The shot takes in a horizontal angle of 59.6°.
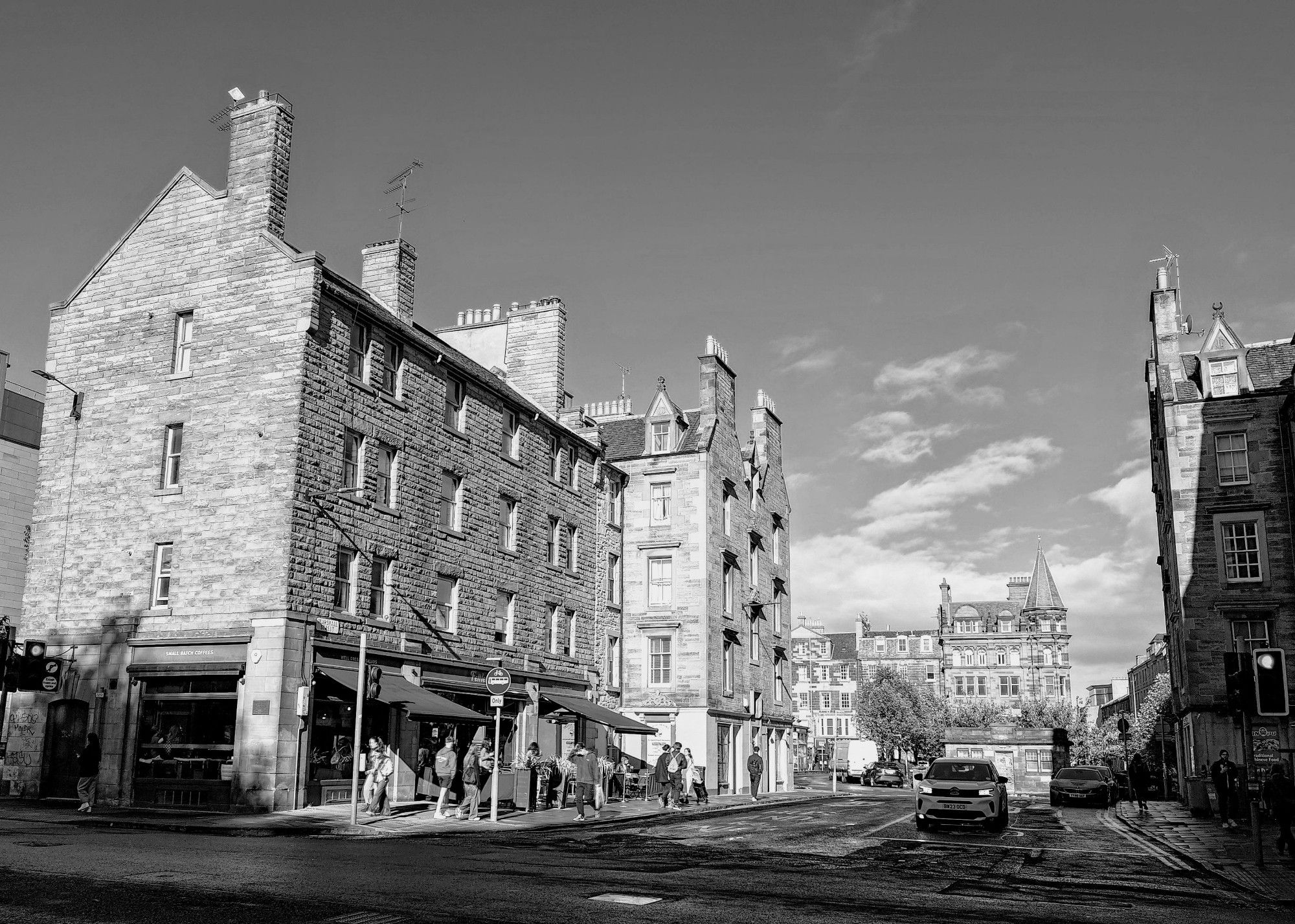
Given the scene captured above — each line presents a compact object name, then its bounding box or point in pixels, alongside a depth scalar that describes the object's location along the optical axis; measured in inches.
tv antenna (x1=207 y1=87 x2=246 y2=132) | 1109.7
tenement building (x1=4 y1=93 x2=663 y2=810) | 976.9
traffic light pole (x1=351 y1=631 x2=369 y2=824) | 829.2
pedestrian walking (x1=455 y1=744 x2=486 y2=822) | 957.8
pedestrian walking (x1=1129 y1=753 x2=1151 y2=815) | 1331.2
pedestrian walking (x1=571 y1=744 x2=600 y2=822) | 996.6
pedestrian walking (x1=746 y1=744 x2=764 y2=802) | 1488.7
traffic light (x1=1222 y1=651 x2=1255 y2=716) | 665.6
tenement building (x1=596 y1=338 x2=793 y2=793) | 1691.7
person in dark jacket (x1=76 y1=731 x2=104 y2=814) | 936.9
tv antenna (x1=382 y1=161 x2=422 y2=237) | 1396.2
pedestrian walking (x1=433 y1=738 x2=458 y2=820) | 970.7
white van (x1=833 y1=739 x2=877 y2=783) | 2977.4
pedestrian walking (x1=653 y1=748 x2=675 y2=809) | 1264.8
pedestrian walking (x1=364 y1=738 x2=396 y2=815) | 943.0
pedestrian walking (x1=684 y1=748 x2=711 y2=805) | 1406.3
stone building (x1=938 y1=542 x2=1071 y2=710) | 4586.6
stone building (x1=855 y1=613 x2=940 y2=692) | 4879.4
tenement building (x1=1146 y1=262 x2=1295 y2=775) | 1520.7
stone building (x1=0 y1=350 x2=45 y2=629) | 1438.2
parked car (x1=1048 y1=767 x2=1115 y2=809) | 1519.4
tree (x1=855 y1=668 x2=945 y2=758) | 3518.7
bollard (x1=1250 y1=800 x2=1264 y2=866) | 668.1
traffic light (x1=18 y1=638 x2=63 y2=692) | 796.6
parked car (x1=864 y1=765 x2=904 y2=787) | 2790.4
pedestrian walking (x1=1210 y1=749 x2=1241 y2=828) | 1073.5
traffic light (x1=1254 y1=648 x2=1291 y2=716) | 644.1
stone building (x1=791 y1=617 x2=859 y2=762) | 4707.2
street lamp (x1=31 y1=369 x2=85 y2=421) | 1120.8
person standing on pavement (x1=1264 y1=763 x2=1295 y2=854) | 733.3
